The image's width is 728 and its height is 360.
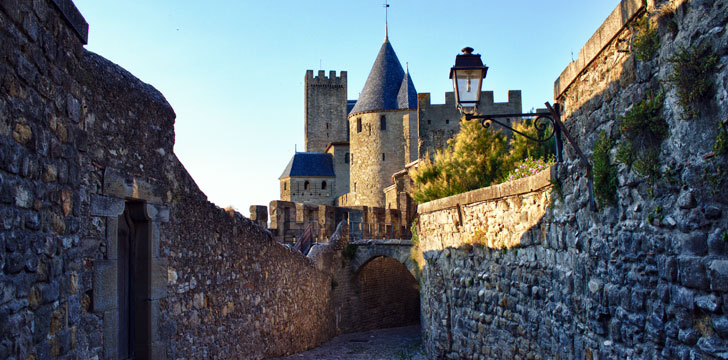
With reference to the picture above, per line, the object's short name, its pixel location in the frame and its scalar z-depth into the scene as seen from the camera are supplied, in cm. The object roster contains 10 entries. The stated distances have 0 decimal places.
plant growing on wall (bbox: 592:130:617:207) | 417
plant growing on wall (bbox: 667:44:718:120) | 297
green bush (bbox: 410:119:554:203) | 1372
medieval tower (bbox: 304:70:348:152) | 5003
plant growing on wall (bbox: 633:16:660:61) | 353
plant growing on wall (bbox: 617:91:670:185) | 349
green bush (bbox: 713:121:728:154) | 285
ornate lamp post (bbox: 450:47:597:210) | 600
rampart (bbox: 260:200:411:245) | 1734
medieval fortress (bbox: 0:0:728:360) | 295
